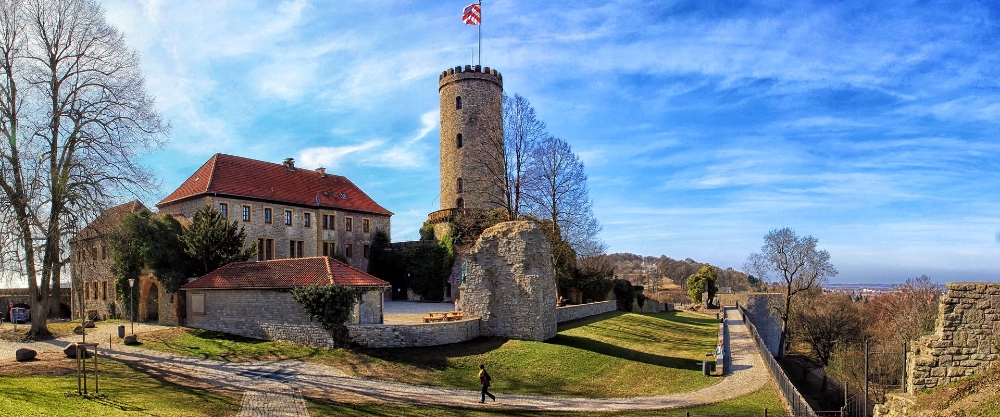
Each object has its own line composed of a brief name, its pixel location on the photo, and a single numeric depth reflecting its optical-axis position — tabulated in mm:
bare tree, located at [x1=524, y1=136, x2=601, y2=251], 31688
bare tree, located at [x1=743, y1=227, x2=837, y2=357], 39250
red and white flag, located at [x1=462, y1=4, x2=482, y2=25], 39250
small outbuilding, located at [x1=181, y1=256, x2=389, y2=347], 20953
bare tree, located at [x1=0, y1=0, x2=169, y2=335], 20891
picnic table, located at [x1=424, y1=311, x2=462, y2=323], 23114
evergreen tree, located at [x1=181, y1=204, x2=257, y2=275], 27188
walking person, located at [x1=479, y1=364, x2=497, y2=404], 14938
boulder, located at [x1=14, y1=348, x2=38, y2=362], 17438
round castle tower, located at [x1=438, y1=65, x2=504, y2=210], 43312
